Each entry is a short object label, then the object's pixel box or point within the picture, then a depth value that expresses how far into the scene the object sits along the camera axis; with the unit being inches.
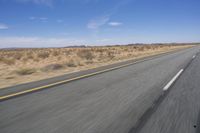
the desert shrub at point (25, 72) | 496.3
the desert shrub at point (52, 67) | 563.9
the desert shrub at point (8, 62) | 888.5
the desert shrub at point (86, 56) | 1082.2
